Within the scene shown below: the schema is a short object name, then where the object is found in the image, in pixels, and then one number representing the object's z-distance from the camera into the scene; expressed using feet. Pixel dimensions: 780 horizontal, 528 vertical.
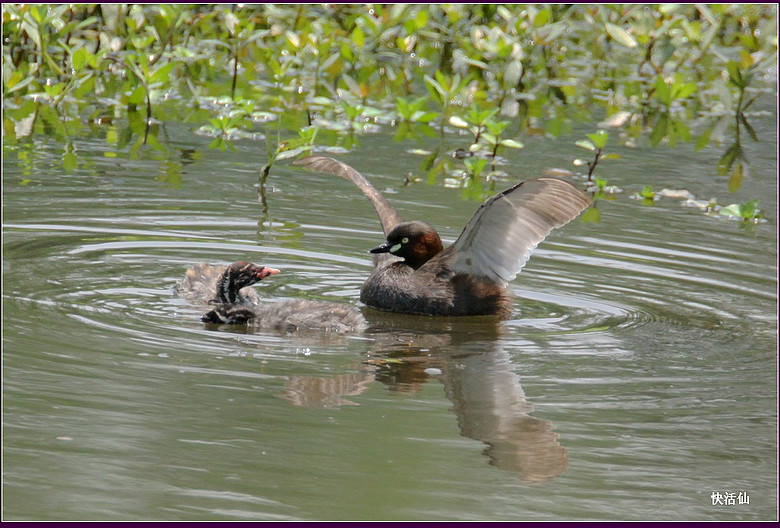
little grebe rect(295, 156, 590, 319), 24.29
